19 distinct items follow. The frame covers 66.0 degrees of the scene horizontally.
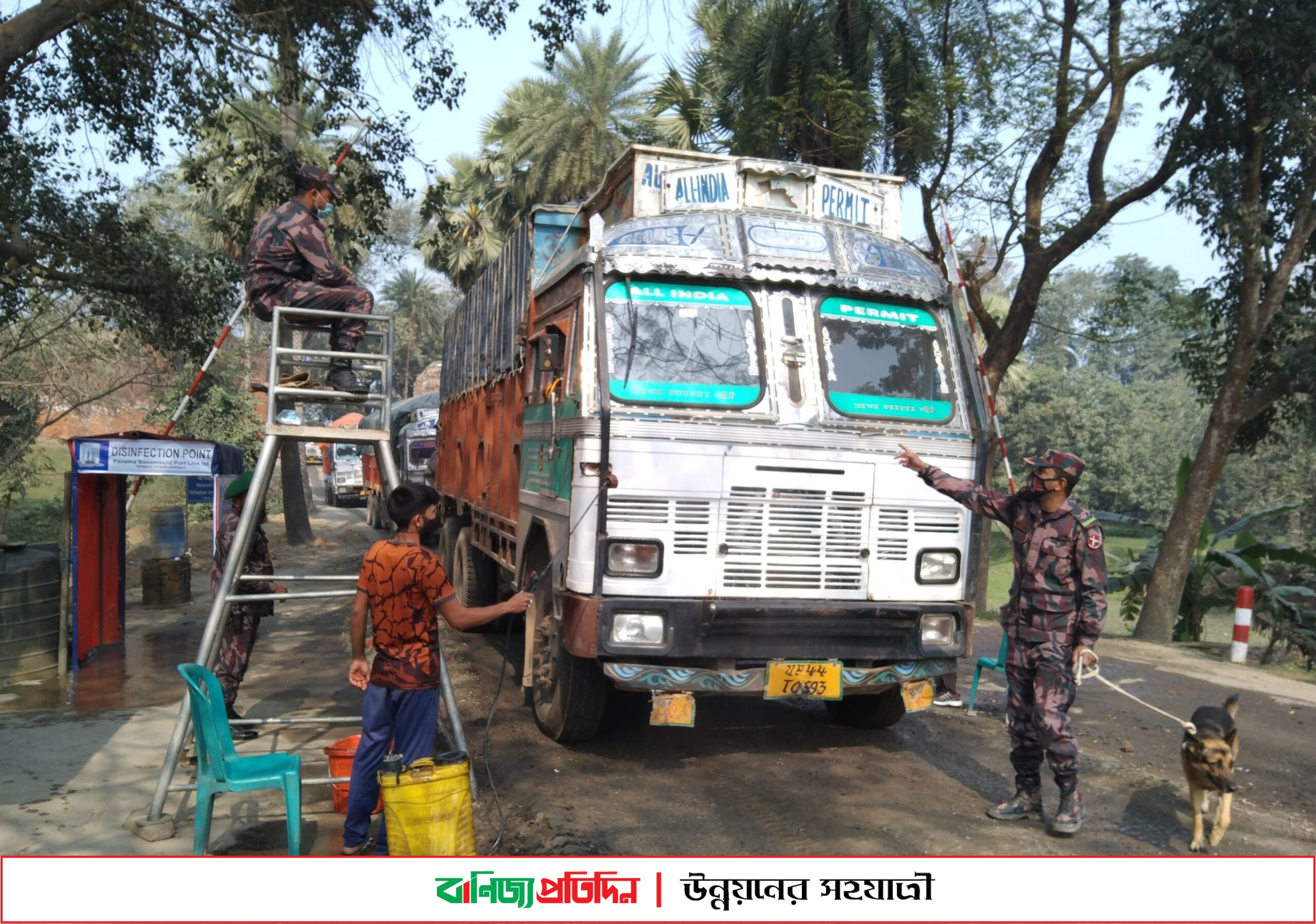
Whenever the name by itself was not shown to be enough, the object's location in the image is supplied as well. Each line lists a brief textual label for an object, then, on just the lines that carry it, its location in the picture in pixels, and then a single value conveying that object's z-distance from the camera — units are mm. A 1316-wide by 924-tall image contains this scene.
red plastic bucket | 5176
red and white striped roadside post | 10445
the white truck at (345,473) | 33500
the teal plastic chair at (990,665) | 6719
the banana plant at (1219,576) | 12047
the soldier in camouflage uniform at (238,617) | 6160
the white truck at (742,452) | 5430
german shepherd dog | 4742
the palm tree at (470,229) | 29203
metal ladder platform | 4812
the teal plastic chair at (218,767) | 4254
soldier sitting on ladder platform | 5492
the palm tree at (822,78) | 13539
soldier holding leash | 4945
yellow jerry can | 3957
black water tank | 7941
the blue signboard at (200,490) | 11367
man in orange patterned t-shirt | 4332
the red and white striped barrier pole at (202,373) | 8102
